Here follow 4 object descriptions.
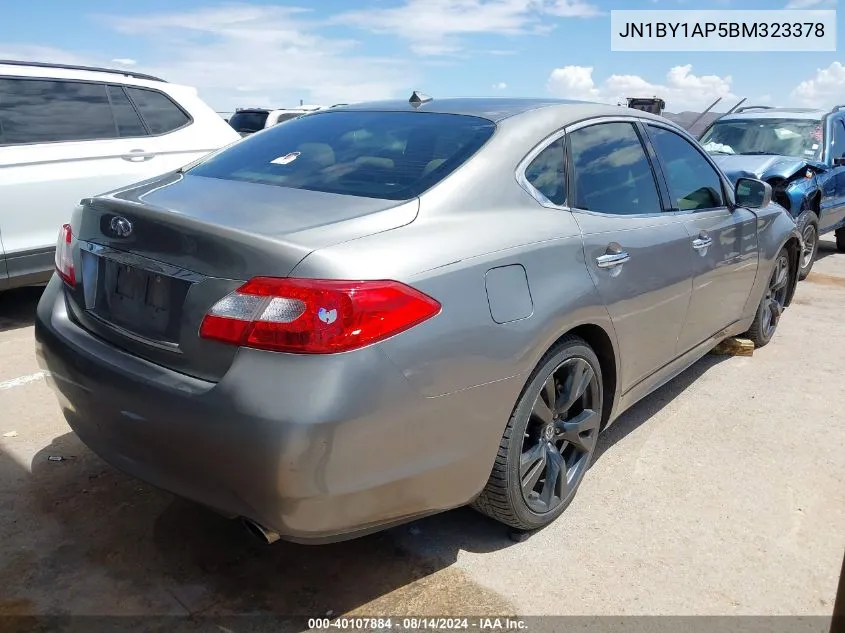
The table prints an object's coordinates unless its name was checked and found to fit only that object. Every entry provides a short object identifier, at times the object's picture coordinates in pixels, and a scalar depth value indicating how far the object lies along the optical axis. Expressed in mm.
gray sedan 1920
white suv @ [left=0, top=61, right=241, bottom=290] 4910
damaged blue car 6723
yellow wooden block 4785
